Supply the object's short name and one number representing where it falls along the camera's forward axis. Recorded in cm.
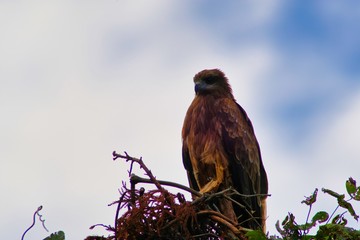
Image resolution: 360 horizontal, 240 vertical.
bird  1471
